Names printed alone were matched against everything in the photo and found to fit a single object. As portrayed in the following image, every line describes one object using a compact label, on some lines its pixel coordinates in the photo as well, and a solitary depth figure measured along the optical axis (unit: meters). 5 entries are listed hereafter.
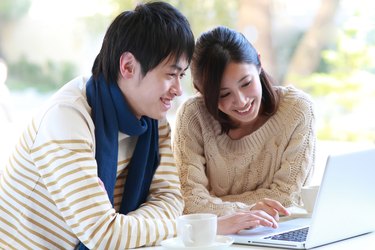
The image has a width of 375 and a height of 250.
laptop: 1.93
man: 2.04
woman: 2.45
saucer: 1.89
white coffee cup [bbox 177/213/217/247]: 1.88
